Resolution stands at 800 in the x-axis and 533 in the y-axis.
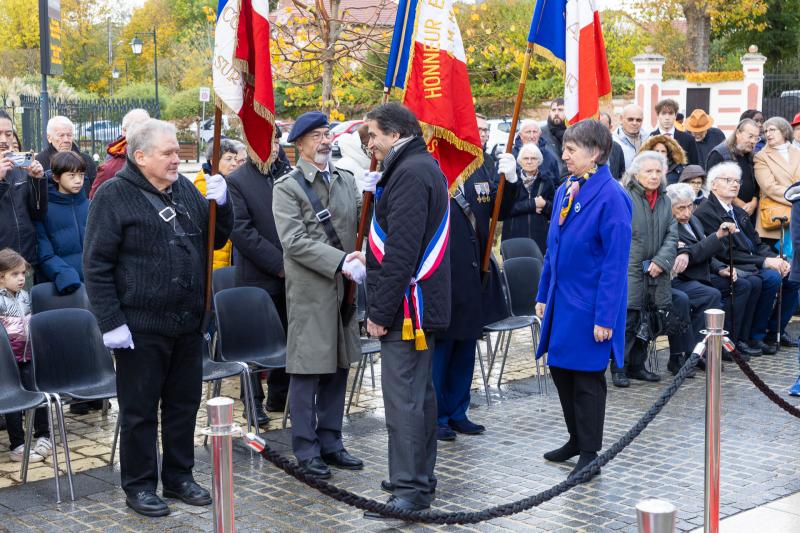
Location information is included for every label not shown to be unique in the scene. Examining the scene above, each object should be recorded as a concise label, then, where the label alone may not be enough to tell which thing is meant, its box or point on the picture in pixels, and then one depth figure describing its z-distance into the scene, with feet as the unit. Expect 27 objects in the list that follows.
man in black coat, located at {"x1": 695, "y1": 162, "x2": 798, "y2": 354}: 30.63
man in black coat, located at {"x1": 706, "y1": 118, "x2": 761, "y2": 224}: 34.32
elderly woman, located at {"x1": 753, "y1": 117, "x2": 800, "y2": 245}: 33.76
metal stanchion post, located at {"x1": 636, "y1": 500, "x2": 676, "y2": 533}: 8.71
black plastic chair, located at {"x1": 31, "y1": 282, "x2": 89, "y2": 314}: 22.84
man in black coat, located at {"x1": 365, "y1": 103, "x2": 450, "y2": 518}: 17.07
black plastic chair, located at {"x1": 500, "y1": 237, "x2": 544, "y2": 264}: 29.96
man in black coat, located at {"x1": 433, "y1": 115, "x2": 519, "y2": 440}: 21.80
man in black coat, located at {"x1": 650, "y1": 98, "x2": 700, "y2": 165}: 37.29
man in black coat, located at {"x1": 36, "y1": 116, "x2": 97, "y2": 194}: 28.02
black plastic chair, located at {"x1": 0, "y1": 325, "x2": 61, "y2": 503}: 18.81
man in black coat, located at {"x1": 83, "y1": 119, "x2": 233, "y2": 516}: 17.19
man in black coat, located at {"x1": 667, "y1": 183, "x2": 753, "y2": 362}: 29.45
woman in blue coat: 19.11
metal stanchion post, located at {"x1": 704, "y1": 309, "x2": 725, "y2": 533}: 15.30
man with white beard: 19.66
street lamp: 156.04
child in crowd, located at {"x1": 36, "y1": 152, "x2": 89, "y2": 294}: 24.21
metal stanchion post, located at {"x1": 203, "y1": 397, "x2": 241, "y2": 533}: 11.82
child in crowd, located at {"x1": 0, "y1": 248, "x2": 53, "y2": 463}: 21.24
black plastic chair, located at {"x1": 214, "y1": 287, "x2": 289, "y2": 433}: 22.49
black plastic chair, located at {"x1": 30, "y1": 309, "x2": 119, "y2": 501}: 19.89
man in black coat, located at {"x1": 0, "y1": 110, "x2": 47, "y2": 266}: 23.32
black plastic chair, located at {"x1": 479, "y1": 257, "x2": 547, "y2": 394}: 27.86
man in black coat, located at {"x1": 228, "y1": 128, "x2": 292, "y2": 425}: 23.35
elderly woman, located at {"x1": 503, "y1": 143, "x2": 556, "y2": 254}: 29.89
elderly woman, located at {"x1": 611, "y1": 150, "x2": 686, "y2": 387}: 27.66
